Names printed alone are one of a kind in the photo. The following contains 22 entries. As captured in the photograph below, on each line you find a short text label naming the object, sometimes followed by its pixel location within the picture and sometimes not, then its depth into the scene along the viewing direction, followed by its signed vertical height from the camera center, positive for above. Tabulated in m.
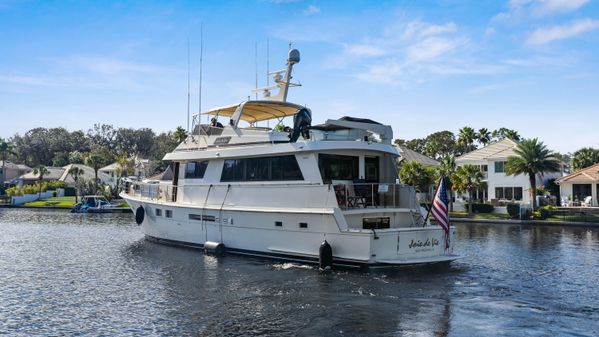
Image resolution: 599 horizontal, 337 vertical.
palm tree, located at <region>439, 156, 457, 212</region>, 42.53 +3.25
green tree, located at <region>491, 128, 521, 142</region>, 74.68 +11.16
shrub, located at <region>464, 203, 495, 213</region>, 42.34 -0.06
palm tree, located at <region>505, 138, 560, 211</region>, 39.56 +3.67
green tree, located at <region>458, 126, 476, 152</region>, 62.59 +8.99
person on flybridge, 22.39 +3.66
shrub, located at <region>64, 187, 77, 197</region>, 67.21 +1.61
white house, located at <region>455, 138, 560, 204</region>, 47.09 +2.90
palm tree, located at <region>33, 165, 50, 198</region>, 61.94 +4.33
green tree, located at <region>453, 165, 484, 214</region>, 41.88 +2.35
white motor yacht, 15.98 +0.34
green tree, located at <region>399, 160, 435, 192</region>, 42.69 +2.64
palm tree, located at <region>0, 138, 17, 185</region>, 71.44 +7.80
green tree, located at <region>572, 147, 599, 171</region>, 54.84 +5.38
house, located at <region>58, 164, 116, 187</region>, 72.44 +4.08
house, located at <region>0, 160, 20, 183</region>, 79.36 +5.20
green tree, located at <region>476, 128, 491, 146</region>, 68.06 +9.79
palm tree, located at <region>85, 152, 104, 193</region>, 59.94 +5.18
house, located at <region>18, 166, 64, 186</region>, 75.25 +4.04
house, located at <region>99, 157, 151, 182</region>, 67.38 +5.12
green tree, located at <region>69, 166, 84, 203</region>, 59.25 +3.80
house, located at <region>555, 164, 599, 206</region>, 43.50 +2.09
